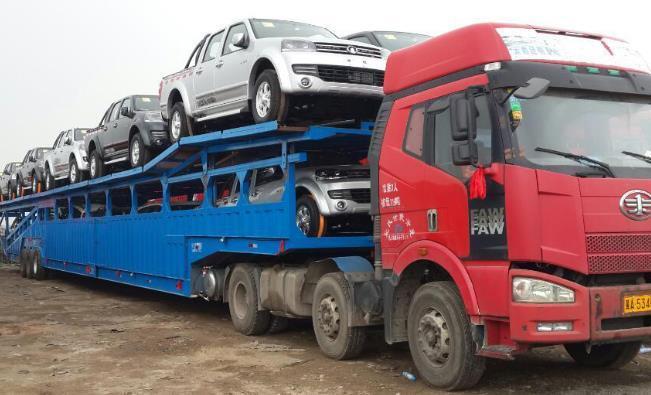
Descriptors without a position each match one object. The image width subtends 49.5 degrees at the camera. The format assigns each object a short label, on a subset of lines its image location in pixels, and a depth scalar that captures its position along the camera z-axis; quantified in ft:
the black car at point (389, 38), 30.94
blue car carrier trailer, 24.32
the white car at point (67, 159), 51.85
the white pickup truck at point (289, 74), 25.98
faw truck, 16.01
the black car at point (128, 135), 39.47
